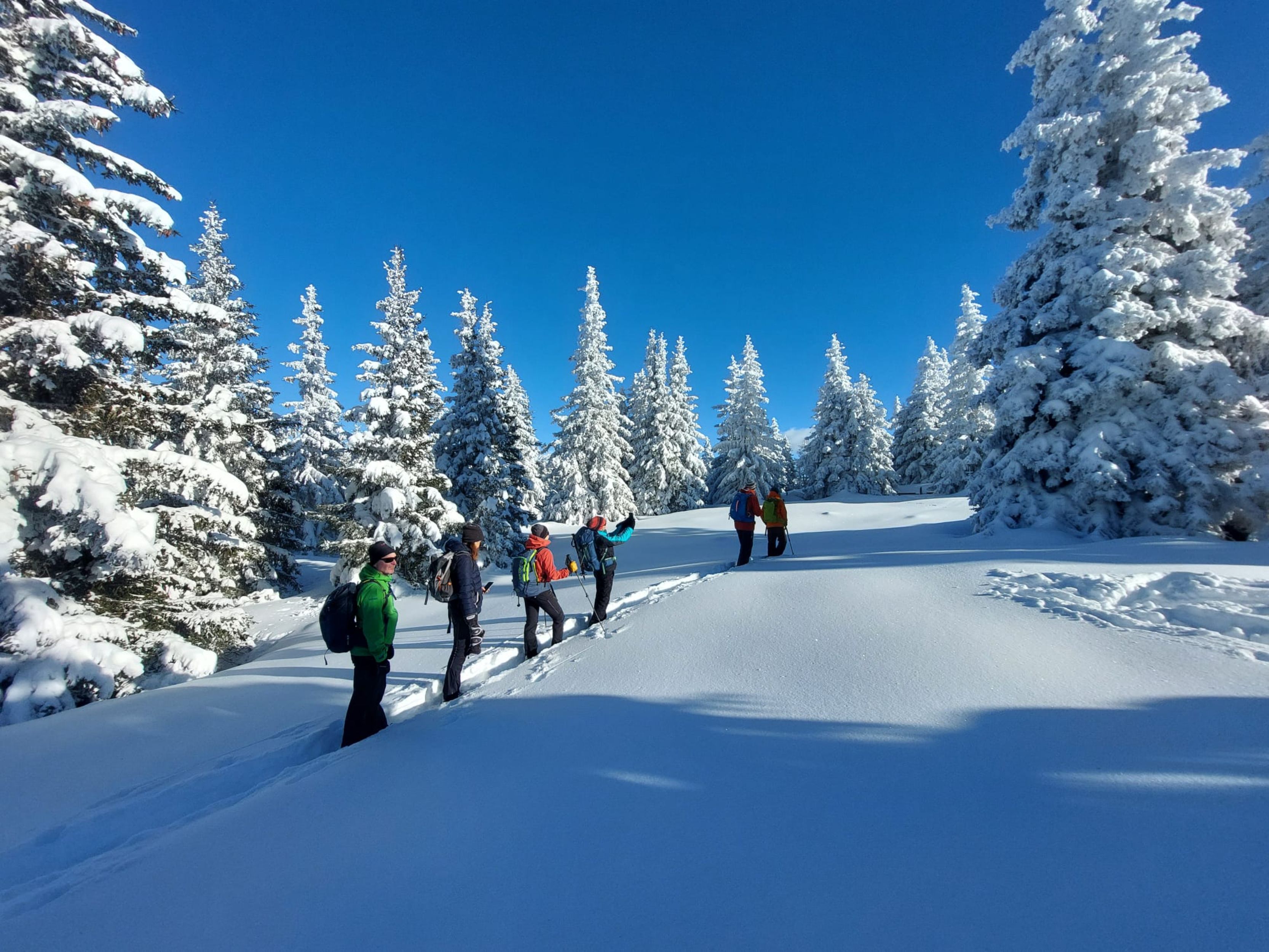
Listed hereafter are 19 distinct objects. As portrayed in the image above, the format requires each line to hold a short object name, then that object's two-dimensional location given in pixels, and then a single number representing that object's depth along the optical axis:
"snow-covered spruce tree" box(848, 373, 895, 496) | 38.78
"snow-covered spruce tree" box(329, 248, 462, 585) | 14.58
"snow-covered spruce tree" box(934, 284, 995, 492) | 32.00
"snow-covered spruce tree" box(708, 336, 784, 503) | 37.66
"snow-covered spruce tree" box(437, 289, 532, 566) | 20.58
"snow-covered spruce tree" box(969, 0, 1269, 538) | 9.98
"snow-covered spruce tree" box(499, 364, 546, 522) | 22.16
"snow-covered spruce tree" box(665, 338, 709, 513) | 37.06
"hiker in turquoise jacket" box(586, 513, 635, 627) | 8.09
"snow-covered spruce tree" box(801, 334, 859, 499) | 39.72
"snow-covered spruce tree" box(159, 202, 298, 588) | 16.19
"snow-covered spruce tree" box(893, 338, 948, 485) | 40.03
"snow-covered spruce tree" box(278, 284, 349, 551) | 26.69
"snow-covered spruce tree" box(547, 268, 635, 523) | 28.33
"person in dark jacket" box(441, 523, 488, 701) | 6.02
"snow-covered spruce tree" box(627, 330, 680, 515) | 36.25
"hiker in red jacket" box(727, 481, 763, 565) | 11.21
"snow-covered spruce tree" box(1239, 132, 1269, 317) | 12.83
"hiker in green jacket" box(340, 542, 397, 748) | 4.92
